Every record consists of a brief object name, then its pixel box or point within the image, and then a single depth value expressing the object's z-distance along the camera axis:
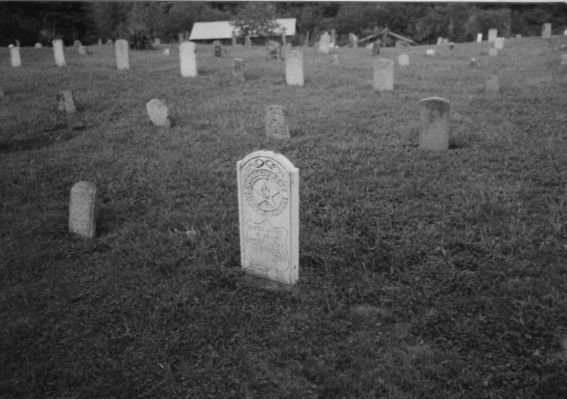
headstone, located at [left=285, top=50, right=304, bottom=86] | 14.00
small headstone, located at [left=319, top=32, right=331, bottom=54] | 27.28
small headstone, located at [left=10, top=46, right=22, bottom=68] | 19.36
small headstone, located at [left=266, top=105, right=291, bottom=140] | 8.49
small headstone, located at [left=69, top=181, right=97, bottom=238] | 5.36
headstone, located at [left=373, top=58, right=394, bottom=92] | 12.59
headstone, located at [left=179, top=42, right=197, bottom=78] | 15.80
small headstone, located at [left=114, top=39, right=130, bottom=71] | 17.86
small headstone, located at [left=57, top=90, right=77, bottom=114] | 11.35
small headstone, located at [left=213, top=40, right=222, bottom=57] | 25.44
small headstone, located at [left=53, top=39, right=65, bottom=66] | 19.22
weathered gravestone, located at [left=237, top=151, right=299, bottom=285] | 4.18
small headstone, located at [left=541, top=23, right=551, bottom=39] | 31.69
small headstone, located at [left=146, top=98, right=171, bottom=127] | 9.89
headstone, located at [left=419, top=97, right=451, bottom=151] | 7.35
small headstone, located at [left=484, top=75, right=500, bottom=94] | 12.22
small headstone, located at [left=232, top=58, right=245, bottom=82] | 15.49
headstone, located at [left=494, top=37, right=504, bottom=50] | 25.76
